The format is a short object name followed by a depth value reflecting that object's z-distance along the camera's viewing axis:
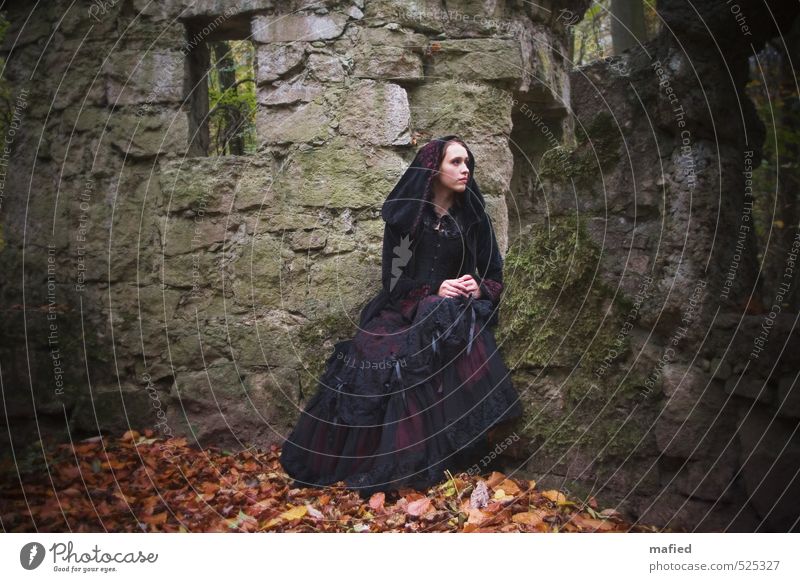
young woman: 2.99
